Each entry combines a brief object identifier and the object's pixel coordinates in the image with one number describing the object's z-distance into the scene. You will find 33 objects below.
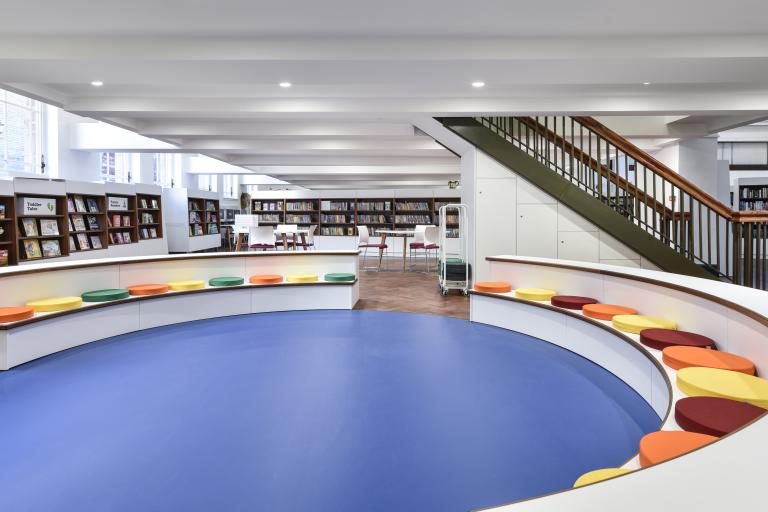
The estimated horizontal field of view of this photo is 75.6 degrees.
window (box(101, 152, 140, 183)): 13.84
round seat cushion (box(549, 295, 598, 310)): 4.93
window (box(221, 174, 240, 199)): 24.48
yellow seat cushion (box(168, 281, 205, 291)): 6.17
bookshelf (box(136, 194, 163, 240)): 13.26
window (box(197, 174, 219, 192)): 21.31
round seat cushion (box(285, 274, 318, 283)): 6.95
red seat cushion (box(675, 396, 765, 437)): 2.11
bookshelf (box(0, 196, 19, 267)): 8.16
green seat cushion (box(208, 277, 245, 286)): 6.50
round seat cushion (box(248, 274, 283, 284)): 6.80
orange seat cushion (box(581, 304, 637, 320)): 4.38
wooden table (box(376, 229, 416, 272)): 11.54
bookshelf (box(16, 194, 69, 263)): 8.62
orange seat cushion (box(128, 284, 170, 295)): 5.73
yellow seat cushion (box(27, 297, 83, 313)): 4.70
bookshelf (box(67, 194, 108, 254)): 10.27
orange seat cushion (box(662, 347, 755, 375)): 2.79
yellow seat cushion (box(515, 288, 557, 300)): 5.50
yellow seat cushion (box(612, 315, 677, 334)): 3.81
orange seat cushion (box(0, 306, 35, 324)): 4.23
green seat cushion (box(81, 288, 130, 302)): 5.22
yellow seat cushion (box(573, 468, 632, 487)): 1.82
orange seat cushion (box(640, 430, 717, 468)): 1.89
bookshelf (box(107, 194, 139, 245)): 11.86
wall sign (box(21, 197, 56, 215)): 8.64
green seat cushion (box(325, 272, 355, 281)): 7.00
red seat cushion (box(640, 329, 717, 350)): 3.29
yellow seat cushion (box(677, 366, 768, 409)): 2.39
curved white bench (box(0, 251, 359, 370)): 4.62
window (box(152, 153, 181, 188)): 17.01
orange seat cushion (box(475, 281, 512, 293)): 6.13
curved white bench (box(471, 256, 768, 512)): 0.93
